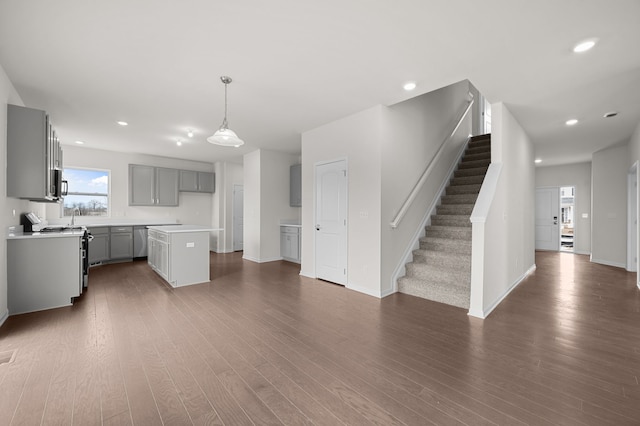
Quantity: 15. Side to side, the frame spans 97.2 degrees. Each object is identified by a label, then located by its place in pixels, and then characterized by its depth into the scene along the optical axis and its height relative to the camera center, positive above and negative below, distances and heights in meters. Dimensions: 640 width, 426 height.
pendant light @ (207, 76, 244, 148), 3.28 +0.88
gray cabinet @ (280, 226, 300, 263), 6.57 -0.74
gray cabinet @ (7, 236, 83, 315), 3.30 -0.74
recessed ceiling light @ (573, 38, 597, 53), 2.44 +1.49
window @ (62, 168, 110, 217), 6.43 +0.48
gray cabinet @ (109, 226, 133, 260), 6.41 -0.70
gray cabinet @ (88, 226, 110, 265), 6.11 -0.73
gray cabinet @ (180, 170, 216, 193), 7.94 +0.91
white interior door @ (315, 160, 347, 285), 4.61 -0.16
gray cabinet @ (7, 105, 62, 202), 3.25 +0.71
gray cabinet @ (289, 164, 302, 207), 7.05 +0.68
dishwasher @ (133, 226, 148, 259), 6.71 -0.69
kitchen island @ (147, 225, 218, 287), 4.52 -0.71
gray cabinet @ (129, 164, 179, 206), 7.15 +0.70
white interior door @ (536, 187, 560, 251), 8.50 -0.16
